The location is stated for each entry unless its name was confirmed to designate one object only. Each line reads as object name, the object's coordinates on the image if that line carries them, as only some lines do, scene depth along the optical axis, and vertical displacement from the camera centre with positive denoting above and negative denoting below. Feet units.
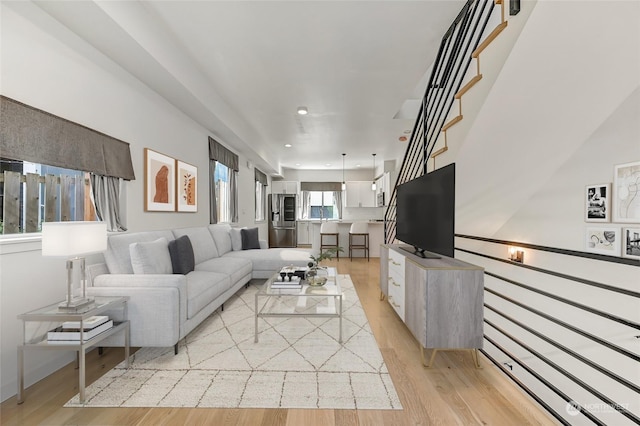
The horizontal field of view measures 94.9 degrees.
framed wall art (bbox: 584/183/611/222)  9.41 +0.37
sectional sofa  7.49 -2.15
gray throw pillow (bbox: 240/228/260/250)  17.46 -1.72
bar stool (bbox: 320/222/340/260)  24.41 -2.04
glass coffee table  8.88 -3.49
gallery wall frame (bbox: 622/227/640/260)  8.70 -0.86
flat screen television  7.27 +0.01
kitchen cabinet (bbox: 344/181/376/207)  32.14 +2.18
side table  5.93 -2.78
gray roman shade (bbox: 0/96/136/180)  6.21 +1.69
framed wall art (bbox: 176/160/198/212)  13.30 +1.09
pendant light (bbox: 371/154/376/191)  28.49 +2.88
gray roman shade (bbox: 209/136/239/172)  16.60 +3.47
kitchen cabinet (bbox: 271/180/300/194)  34.12 +2.84
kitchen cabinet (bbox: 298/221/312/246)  34.22 -2.52
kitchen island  25.17 -2.20
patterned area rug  6.05 -3.89
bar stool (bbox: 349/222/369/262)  23.90 -2.11
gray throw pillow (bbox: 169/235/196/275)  10.37 -1.64
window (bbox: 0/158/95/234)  6.48 +0.36
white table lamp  5.96 -0.67
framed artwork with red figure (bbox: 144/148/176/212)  11.03 +1.13
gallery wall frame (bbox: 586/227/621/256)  9.22 -0.87
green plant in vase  10.23 -2.35
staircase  6.49 +3.97
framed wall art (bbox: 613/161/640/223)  8.61 +0.65
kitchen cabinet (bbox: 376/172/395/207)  26.32 +2.51
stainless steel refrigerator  32.19 -0.97
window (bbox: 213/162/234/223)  19.03 +1.26
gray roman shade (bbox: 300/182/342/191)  34.68 +3.02
